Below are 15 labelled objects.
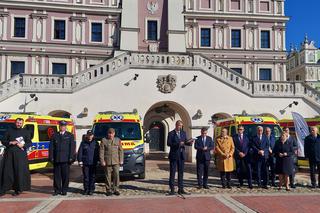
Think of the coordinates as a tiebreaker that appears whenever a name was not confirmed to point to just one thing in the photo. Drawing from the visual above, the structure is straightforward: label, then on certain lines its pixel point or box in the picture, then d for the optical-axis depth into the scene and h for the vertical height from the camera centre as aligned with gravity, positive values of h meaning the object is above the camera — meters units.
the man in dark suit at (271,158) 11.95 -1.25
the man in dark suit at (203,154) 11.34 -1.05
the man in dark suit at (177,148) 10.55 -0.81
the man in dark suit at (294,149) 11.60 -0.95
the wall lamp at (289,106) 21.16 +0.95
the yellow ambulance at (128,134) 12.62 -0.50
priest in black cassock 9.95 -1.18
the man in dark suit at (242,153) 11.68 -1.05
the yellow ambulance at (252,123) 14.16 -0.06
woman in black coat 11.31 -1.21
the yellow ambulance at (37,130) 14.70 -0.40
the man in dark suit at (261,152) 11.62 -1.01
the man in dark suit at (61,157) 10.30 -1.07
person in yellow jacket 11.32 -1.07
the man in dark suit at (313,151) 11.64 -0.96
